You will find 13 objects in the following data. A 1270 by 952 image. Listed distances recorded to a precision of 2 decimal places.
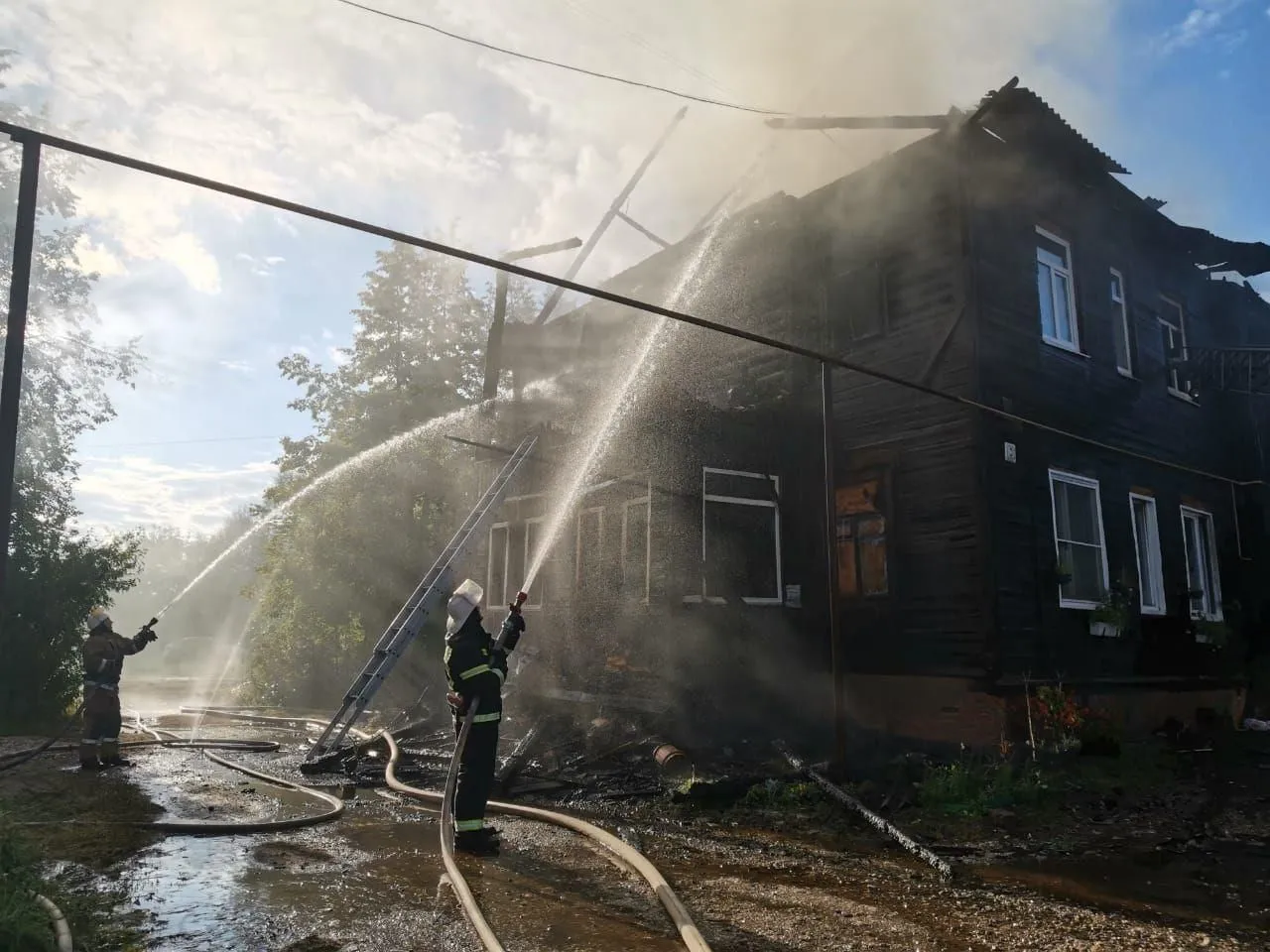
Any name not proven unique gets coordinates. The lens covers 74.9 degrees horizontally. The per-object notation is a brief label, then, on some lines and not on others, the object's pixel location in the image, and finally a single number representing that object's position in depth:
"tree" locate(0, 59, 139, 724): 17.03
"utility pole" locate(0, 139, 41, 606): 4.33
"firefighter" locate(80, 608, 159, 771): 10.12
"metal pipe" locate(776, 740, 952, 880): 5.93
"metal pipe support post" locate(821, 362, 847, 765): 8.46
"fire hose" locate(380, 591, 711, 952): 4.05
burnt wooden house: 10.70
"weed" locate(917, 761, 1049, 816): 7.94
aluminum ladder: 9.86
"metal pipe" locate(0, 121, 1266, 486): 4.54
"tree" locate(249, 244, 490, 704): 25.27
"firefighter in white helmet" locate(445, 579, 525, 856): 6.24
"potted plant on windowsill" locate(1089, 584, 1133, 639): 11.20
